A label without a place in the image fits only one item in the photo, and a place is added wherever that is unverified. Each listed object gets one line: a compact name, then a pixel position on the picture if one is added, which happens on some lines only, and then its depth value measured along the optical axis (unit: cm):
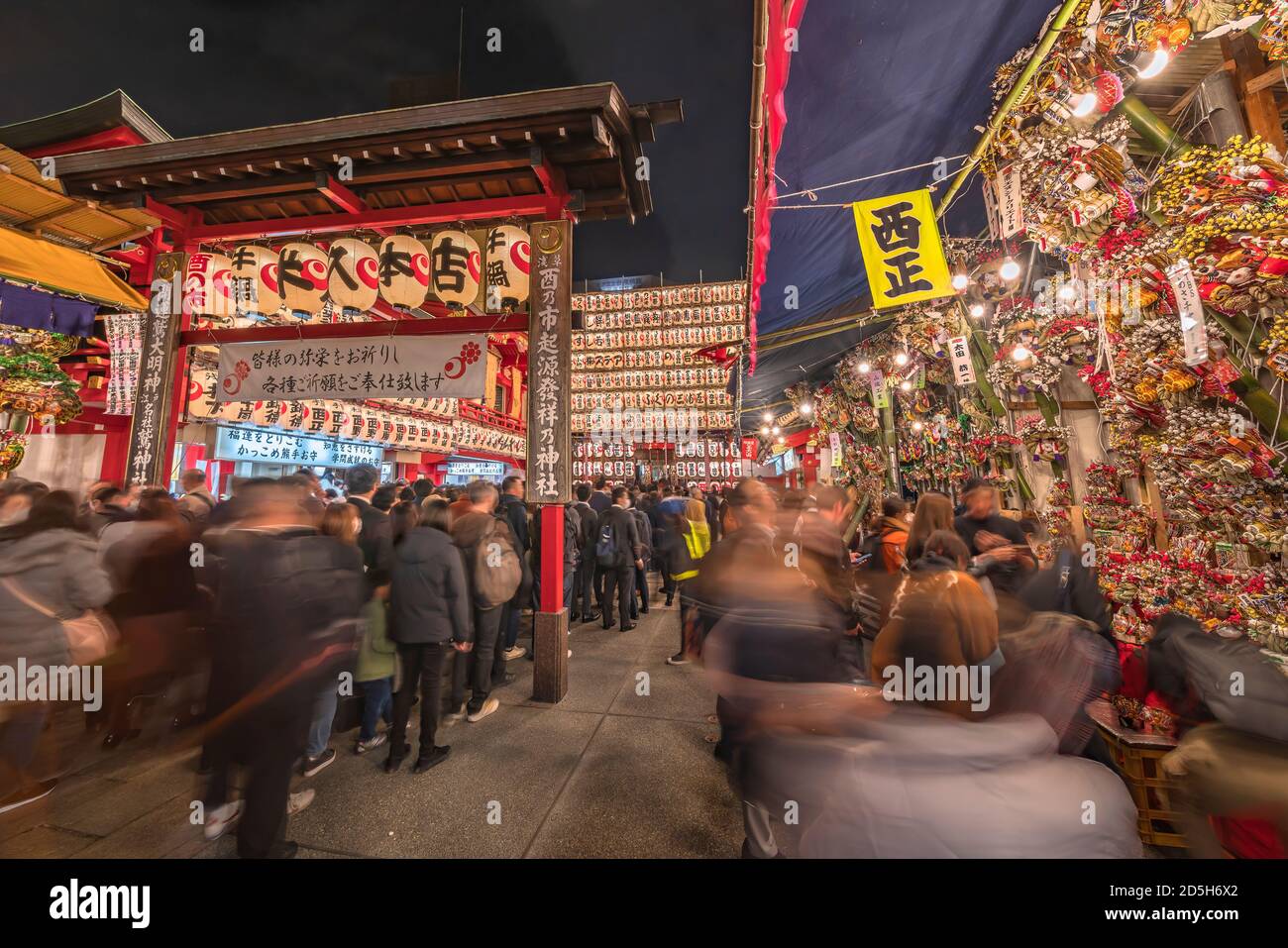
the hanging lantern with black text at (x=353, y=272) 573
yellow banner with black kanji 516
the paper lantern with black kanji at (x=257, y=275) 589
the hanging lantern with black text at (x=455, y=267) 557
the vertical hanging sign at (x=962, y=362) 707
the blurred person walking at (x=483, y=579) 444
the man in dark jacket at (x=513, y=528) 590
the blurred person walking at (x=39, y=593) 268
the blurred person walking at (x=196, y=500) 509
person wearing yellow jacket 596
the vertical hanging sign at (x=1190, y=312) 343
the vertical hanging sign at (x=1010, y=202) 477
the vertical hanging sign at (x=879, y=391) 957
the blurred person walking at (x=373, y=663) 348
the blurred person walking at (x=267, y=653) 238
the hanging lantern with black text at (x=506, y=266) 543
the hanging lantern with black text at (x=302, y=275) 579
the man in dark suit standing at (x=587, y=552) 735
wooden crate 291
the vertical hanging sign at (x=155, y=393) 592
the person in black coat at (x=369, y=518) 438
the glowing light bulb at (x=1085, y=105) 393
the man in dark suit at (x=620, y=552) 715
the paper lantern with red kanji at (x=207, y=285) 615
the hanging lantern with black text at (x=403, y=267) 571
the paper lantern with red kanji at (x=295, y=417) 1069
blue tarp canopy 335
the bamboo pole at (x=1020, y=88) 360
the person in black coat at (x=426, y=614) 362
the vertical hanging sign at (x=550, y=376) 505
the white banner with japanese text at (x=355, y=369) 569
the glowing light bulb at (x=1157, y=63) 341
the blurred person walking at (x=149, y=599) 376
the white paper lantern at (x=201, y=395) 883
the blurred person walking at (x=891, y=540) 469
